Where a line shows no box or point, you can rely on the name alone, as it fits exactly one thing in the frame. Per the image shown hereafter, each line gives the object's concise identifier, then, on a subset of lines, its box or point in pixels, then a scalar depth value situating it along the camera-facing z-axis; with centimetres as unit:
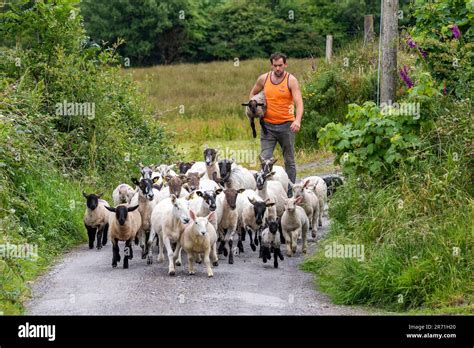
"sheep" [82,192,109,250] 1571
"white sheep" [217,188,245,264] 1524
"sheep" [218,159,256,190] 1728
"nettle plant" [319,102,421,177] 1410
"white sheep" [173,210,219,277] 1376
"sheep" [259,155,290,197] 1717
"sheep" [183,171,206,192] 1655
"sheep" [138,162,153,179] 1723
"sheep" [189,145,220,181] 1820
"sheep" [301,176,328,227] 1729
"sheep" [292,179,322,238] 1641
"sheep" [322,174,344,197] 1819
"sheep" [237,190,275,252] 1518
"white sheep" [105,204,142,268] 1427
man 1711
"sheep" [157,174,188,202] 1600
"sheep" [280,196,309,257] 1527
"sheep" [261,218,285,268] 1438
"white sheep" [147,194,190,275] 1395
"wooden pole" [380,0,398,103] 1733
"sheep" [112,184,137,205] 1667
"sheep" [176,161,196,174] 1909
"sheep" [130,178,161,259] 1538
